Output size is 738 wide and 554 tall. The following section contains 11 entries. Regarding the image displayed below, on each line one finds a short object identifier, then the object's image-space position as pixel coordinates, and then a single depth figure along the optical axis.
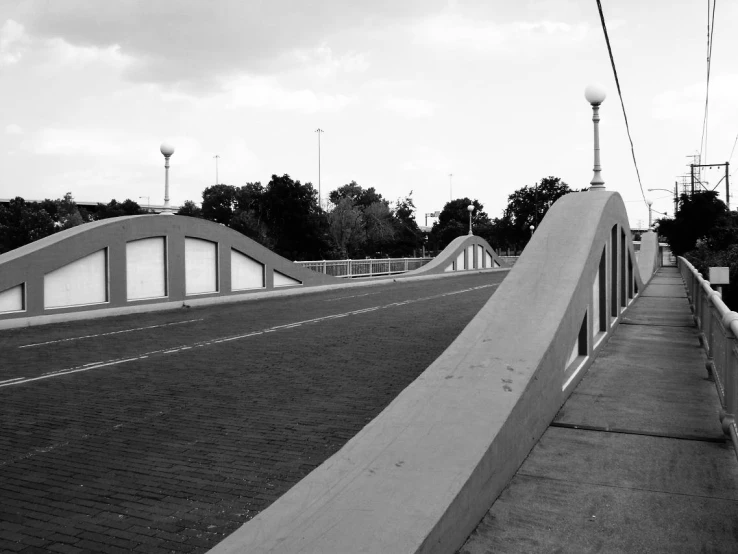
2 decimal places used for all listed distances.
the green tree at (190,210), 107.06
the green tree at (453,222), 89.12
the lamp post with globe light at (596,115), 11.55
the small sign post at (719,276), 10.50
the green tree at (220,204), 105.50
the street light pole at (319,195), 66.88
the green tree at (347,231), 56.62
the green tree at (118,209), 86.31
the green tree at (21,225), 66.12
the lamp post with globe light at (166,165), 20.12
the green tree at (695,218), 39.34
